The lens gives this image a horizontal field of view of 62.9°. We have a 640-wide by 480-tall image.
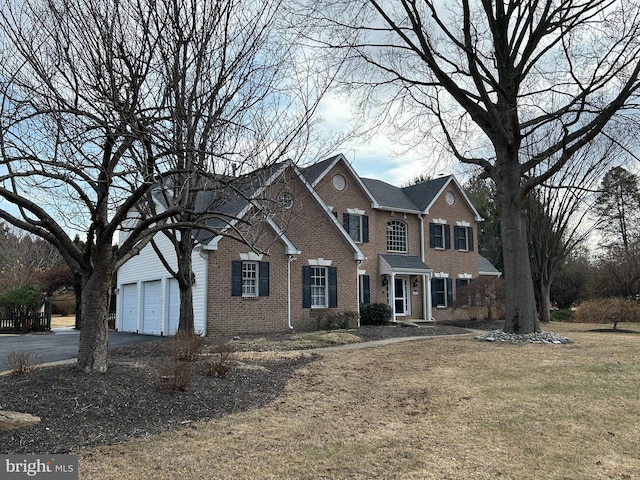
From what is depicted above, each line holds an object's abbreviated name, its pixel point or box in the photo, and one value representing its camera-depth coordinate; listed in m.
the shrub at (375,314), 22.03
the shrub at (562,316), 27.61
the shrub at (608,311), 20.91
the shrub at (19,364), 8.02
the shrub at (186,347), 9.59
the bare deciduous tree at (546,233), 25.02
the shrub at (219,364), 8.72
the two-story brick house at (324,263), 17.55
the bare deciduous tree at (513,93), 14.88
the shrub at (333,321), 19.58
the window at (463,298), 25.44
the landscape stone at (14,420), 5.66
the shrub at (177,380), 7.41
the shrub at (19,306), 24.30
